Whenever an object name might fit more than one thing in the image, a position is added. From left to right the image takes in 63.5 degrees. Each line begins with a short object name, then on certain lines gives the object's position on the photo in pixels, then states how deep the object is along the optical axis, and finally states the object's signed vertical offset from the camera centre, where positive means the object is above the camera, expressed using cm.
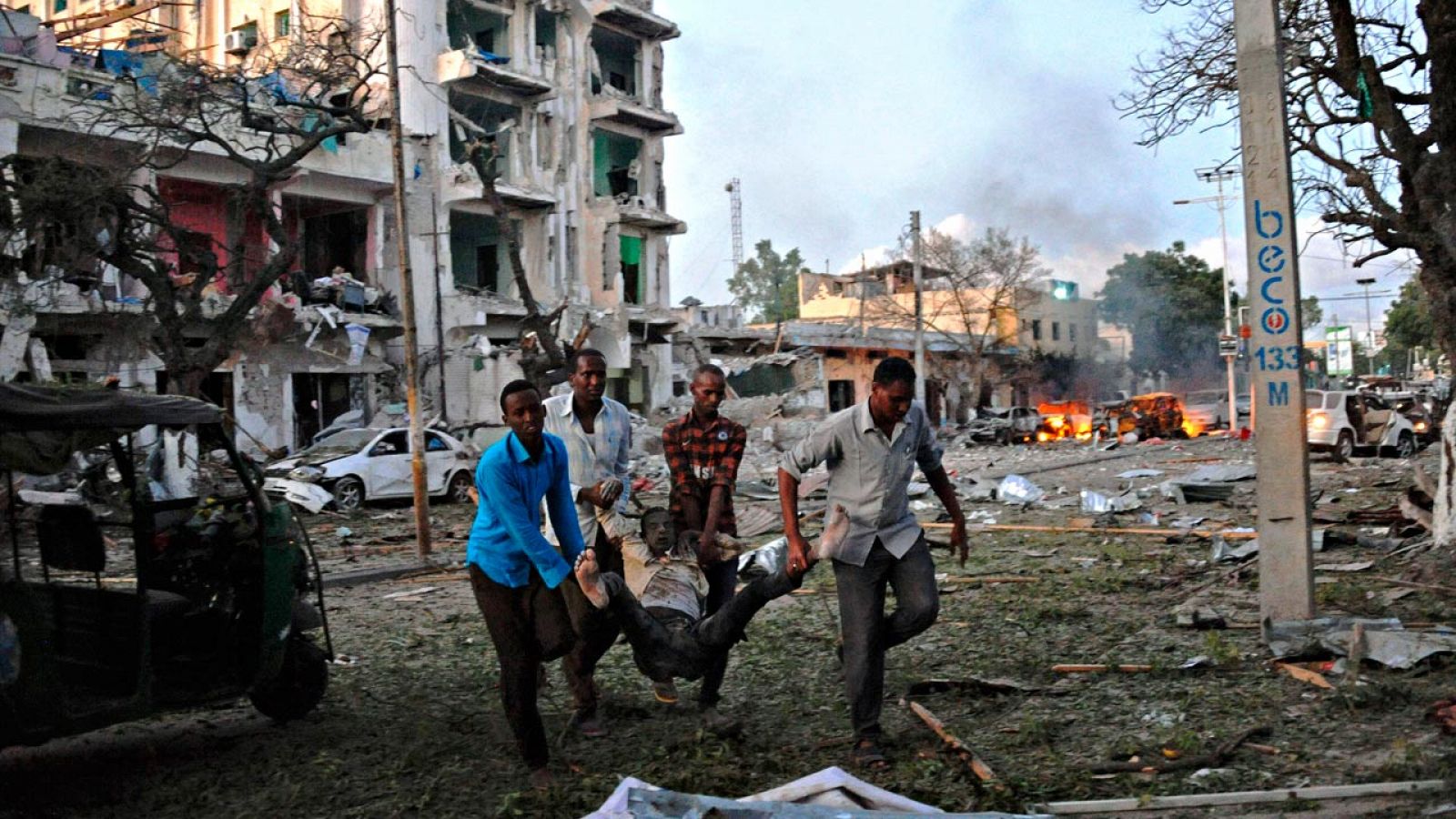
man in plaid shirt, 608 -32
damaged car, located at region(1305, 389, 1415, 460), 2525 -105
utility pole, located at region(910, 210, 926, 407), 3997 +356
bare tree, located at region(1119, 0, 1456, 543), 945 +237
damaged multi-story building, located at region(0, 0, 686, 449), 2244 +533
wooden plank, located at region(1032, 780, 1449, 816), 435 -154
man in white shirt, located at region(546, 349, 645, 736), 578 -31
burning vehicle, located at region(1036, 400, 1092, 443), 4238 -136
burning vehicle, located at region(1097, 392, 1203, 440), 3822 -106
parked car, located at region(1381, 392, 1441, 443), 3029 -114
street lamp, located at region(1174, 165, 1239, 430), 4388 +316
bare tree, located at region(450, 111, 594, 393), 2392 +175
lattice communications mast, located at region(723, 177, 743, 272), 6475 +1019
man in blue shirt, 481 -68
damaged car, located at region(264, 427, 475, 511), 1984 -85
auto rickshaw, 501 -80
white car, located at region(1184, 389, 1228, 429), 4194 -93
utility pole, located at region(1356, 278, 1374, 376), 8721 +239
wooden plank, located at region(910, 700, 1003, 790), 467 -151
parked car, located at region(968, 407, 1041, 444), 4144 -126
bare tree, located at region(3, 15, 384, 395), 1756 +366
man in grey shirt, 514 -62
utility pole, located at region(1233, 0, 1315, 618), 695 +35
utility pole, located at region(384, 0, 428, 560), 1374 +101
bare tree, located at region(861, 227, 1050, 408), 5025 +437
